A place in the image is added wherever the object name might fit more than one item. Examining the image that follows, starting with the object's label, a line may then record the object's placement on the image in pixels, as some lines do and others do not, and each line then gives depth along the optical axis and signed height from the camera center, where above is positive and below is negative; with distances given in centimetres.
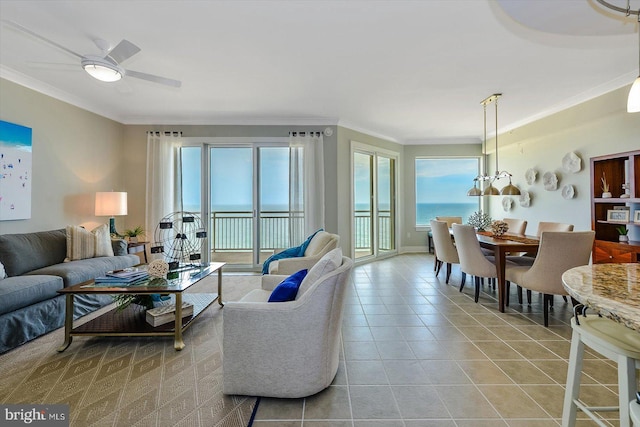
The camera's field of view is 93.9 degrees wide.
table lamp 430 +17
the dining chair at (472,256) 355 -53
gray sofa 249 -62
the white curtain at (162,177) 500 +63
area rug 172 -113
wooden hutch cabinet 330 +9
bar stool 111 -56
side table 433 -49
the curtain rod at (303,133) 517 +141
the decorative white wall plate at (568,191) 451 +32
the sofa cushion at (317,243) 337 -34
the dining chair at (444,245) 435 -47
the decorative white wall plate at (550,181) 484 +52
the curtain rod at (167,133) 506 +139
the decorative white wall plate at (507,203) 607 +20
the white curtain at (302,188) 513 +45
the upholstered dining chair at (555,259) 282 -45
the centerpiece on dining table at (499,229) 405 -22
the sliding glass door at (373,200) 603 +28
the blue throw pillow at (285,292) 191 -50
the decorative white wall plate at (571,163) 439 +75
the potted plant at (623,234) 345 -26
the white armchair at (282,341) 181 -77
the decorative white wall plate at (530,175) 531 +67
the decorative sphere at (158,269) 263 -48
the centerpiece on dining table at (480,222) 498 -15
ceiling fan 232 +126
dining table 332 -42
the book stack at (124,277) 262 -57
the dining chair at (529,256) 361 -60
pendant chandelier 412 +35
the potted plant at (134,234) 452 -29
